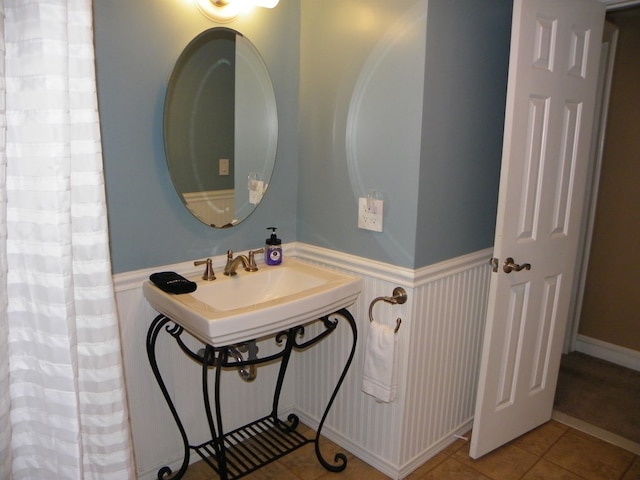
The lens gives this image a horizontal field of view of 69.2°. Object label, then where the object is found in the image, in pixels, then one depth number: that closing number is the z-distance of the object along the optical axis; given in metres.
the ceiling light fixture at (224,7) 1.73
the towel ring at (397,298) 1.81
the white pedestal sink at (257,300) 1.41
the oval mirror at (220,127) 1.74
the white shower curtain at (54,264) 1.00
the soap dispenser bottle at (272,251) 2.01
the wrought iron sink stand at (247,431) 1.63
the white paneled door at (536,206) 1.78
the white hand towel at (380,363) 1.80
